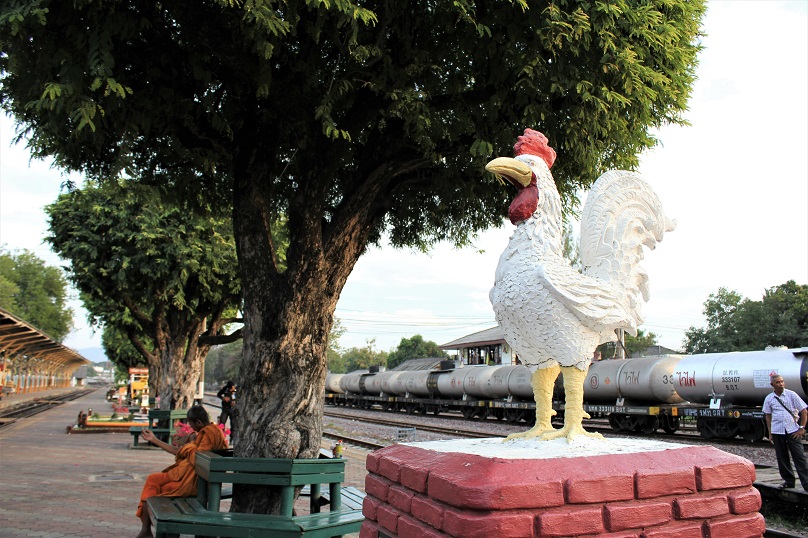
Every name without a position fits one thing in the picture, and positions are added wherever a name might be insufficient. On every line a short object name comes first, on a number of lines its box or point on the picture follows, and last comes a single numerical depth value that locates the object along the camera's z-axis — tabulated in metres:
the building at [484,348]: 40.03
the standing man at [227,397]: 15.56
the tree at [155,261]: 16.42
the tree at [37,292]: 59.75
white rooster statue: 2.88
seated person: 6.20
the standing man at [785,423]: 7.88
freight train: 16.19
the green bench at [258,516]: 4.77
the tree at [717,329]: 39.37
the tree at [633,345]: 44.69
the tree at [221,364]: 91.55
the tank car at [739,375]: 15.55
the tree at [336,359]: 74.19
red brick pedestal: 2.13
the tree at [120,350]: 32.91
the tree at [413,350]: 76.56
